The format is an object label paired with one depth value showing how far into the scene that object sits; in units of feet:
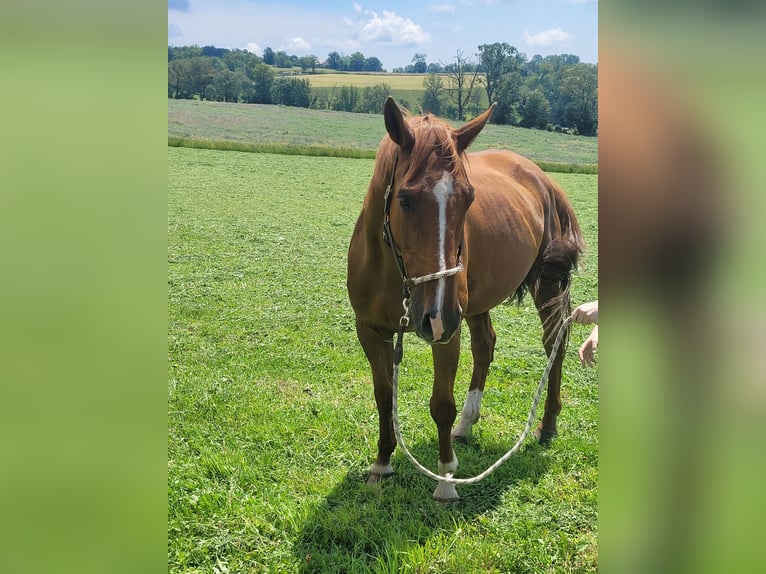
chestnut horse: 8.77
